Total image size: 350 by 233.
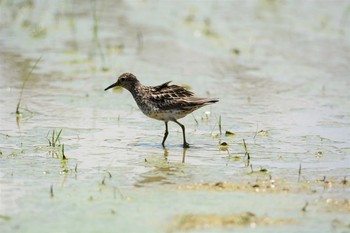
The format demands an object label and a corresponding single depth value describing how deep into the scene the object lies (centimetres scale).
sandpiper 1130
